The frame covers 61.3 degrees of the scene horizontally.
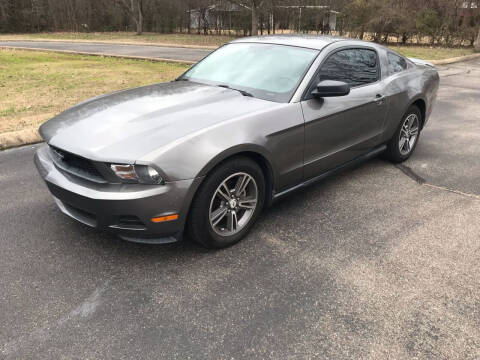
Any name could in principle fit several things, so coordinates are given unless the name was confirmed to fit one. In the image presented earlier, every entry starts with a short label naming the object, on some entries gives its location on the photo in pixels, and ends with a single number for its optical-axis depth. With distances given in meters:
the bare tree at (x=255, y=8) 26.36
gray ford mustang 2.65
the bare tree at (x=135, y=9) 36.16
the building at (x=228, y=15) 30.74
